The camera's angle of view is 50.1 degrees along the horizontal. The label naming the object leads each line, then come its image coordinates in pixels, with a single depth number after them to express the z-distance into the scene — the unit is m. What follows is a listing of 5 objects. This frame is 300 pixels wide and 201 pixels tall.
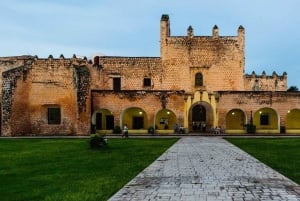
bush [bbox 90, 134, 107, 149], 15.24
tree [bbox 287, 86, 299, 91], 50.95
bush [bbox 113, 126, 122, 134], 27.09
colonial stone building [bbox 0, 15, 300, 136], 26.89
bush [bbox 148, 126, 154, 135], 26.74
